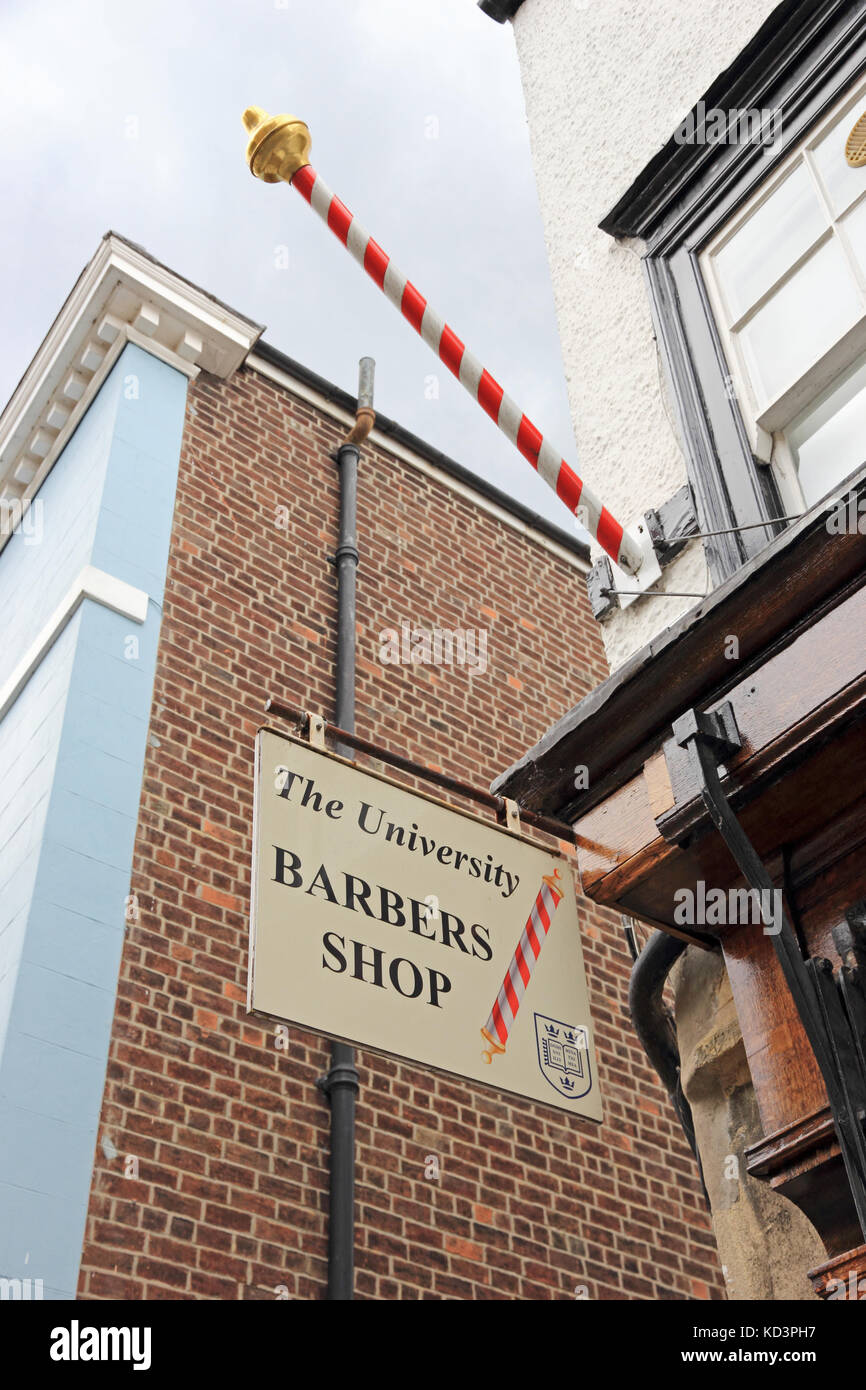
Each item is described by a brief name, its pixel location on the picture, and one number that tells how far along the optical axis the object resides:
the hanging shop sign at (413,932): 3.75
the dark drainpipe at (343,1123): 5.74
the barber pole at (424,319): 4.52
